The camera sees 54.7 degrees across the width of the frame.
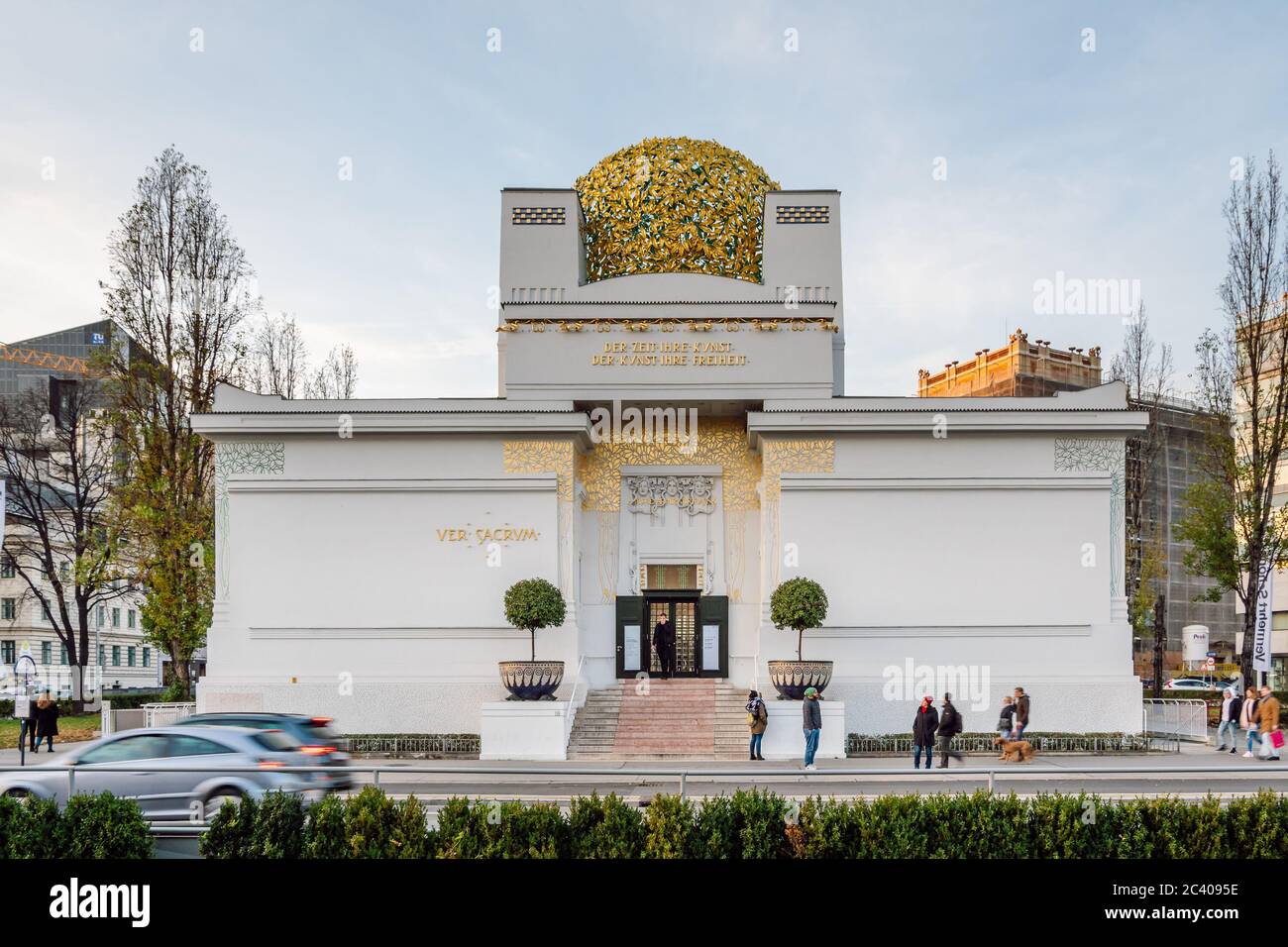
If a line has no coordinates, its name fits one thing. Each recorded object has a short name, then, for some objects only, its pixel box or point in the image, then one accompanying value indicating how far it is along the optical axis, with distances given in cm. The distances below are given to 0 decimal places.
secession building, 2894
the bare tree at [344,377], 5144
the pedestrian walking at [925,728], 2322
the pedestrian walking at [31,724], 2819
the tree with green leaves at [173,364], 3522
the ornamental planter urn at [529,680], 2747
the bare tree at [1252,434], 3509
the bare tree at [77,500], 3928
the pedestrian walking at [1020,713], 2517
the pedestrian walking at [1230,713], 2881
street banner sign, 3137
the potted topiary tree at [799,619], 2742
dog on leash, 2442
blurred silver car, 1531
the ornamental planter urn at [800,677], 2741
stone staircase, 2722
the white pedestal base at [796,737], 2678
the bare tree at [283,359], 4837
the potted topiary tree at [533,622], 2750
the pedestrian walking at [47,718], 2833
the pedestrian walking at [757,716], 2550
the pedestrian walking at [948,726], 2362
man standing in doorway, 3081
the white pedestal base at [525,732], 2686
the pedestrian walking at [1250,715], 2600
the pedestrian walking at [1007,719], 2541
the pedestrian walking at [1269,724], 2522
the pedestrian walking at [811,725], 2447
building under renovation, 6644
